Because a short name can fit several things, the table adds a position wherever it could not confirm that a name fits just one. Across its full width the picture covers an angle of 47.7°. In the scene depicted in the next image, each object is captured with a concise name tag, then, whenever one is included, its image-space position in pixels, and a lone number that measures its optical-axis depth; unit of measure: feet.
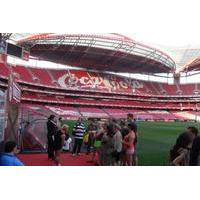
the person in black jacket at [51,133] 22.03
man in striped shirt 24.52
